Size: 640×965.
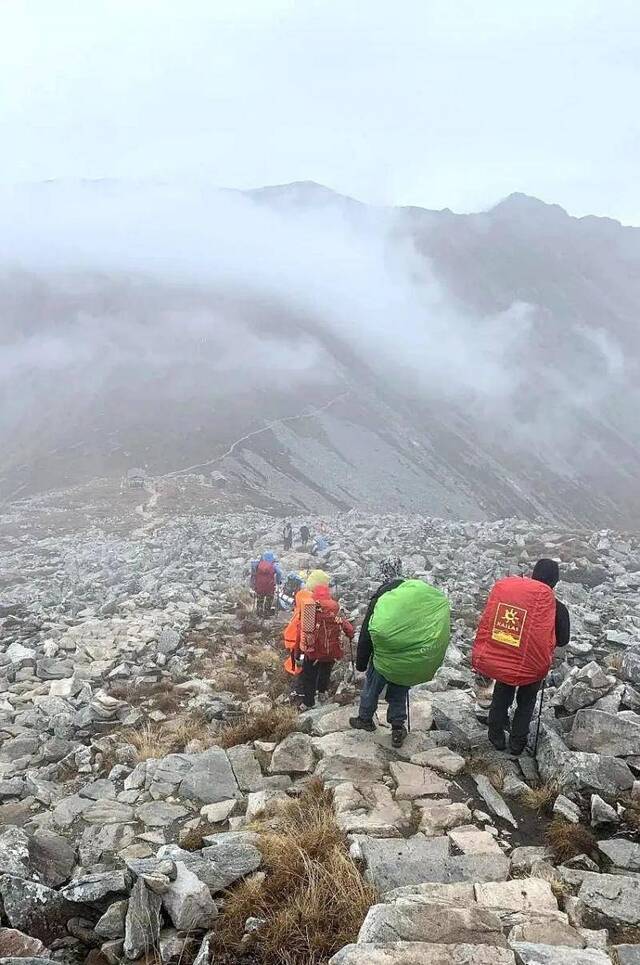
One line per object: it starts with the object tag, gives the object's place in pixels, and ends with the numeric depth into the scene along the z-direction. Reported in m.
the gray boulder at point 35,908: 4.65
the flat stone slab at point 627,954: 4.12
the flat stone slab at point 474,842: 5.82
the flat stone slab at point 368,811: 6.06
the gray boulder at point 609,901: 4.77
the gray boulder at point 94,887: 4.91
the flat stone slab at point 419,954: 3.79
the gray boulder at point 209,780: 7.39
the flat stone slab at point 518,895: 4.77
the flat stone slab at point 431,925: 4.09
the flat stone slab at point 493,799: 6.50
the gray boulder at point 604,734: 7.52
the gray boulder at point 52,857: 5.52
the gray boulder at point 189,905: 4.49
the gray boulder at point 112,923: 4.67
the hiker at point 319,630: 9.84
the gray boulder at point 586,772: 6.79
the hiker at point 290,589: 17.11
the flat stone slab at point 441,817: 6.29
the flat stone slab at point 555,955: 3.83
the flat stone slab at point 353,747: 7.85
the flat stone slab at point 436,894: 4.54
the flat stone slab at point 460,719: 8.24
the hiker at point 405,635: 7.74
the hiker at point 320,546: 27.19
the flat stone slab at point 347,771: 7.21
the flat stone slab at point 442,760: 7.56
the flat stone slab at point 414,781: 7.00
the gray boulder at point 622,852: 5.63
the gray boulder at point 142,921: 4.42
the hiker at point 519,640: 7.49
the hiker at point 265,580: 17.03
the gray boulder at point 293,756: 7.81
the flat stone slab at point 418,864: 5.19
